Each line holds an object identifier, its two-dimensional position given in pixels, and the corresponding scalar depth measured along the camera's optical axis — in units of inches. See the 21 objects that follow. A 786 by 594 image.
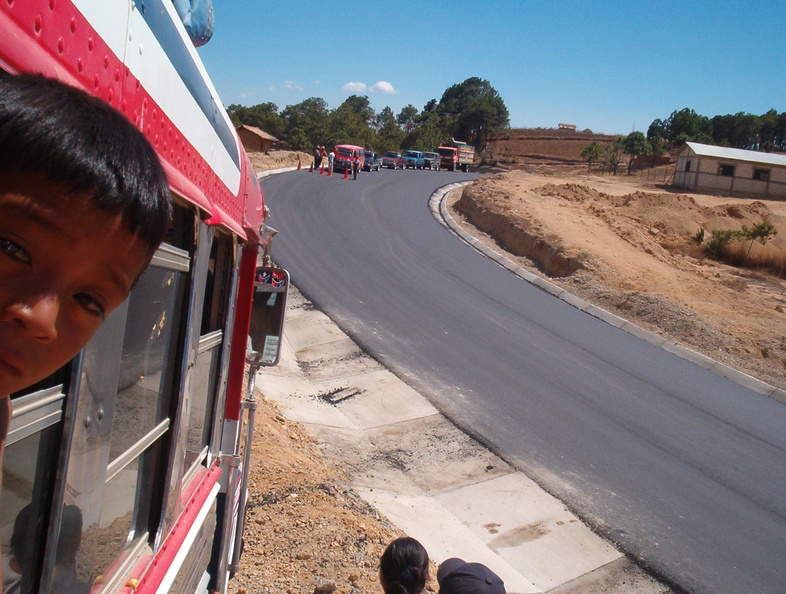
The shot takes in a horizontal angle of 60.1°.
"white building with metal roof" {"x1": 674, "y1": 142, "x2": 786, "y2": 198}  1668.3
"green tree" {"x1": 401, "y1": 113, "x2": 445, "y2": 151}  3511.3
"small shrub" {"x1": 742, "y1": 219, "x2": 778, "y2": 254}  904.9
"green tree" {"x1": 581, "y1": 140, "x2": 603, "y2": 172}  2529.5
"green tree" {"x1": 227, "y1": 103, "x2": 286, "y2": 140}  3174.2
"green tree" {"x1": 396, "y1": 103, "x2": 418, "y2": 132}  6036.4
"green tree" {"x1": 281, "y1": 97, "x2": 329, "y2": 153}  2977.4
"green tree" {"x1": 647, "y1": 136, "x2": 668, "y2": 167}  2421.3
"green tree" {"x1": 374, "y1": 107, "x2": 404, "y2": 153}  3637.1
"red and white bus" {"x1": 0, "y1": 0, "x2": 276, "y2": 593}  51.8
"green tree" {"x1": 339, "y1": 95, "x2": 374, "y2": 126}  6190.9
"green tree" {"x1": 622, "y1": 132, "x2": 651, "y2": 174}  2469.2
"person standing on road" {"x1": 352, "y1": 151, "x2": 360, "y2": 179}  1421.0
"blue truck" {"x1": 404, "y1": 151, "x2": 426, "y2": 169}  2194.8
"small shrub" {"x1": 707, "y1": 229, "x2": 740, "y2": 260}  943.7
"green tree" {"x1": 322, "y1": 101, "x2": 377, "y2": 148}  3102.9
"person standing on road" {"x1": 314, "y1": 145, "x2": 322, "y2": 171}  1480.1
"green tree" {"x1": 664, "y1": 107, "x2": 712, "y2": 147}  2859.3
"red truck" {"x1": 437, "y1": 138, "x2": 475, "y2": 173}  2391.7
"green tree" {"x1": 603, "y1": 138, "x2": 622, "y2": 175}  2447.5
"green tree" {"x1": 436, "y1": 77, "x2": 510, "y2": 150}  3818.9
